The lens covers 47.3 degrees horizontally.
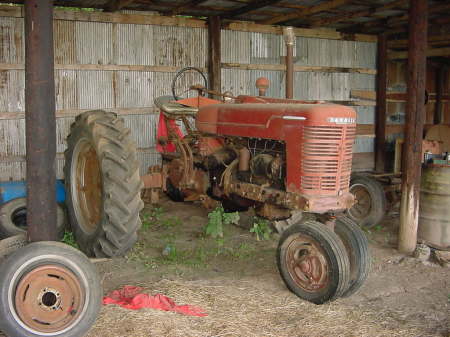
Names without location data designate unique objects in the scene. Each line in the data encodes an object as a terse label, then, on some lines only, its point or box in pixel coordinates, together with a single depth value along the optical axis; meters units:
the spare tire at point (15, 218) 4.82
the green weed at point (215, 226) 5.30
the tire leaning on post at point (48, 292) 2.64
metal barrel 5.20
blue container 5.29
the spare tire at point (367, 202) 6.02
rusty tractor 3.56
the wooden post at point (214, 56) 7.13
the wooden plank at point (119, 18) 6.12
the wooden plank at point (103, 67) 5.93
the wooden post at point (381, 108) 8.77
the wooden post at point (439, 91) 9.65
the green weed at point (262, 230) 5.28
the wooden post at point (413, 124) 4.91
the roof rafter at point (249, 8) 6.15
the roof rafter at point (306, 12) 6.11
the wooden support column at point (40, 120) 3.02
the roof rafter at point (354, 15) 6.34
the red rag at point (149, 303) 3.35
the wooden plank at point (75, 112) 6.01
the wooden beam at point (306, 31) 7.41
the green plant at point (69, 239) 4.66
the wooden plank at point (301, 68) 7.44
